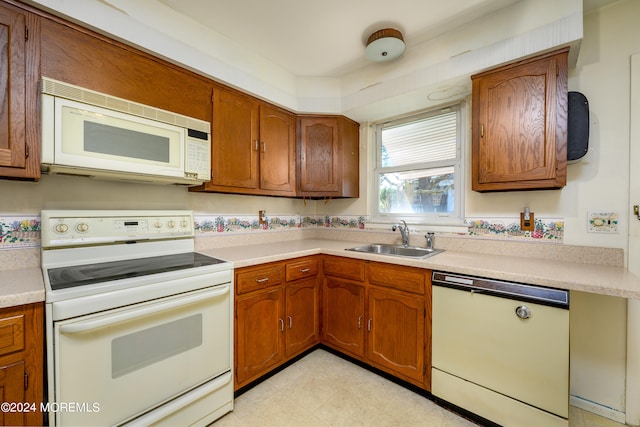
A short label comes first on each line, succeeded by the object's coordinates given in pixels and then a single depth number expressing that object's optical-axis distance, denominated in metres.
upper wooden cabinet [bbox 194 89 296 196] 1.88
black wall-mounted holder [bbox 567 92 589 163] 1.53
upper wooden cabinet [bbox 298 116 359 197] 2.44
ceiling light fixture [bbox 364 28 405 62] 1.77
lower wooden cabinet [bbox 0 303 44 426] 0.93
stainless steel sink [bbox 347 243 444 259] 2.10
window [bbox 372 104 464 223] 2.18
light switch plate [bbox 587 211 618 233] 1.52
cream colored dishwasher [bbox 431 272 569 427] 1.23
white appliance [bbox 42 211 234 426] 1.02
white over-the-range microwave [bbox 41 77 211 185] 1.21
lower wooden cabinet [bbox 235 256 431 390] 1.64
